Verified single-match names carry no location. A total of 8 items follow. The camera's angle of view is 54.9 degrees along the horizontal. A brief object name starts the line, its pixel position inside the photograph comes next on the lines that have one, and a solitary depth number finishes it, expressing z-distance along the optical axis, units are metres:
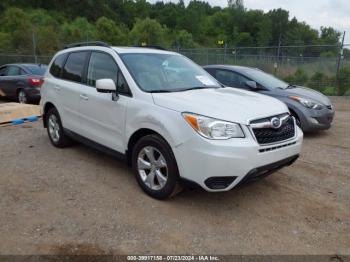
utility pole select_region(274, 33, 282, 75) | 17.38
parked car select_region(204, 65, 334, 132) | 6.96
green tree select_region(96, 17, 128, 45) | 45.66
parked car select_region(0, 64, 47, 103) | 10.56
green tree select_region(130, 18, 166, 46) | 42.78
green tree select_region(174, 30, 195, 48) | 47.52
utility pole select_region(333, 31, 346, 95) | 14.56
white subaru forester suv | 3.37
